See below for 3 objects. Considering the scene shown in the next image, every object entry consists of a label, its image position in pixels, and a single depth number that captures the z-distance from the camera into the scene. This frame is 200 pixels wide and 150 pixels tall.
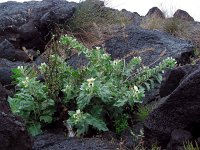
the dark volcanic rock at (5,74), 8.07
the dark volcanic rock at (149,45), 8.67
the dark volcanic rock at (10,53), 9.56
